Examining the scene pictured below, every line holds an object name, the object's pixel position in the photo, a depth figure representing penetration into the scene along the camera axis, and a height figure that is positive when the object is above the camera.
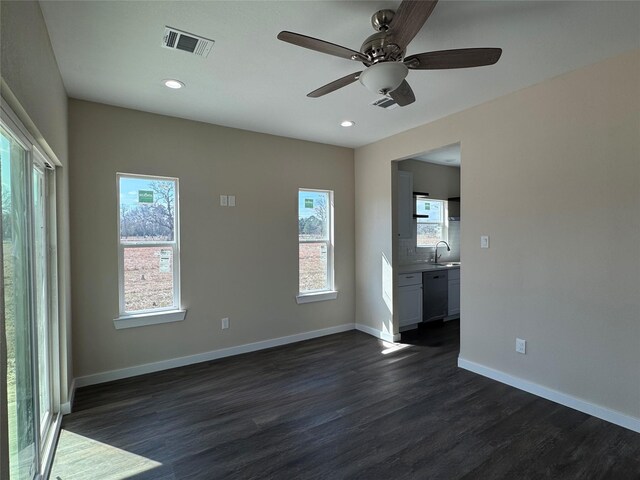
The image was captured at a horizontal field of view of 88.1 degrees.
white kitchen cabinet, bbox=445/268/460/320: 5.28 -0.90
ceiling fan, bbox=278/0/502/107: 1.71 +1.04
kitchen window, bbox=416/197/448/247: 5.89 +0.30
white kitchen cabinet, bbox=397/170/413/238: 5.01 +0.53
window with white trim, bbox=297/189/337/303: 4.53 -0.09
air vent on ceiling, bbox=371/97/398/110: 3.10 +1.31
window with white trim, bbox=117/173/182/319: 3.36 -0.03
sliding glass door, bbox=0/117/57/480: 1.58 -0.34
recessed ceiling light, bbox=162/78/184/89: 2.73 +1.32
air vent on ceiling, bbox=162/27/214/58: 2.08 +1.31
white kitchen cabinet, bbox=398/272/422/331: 4.66 -0.88
